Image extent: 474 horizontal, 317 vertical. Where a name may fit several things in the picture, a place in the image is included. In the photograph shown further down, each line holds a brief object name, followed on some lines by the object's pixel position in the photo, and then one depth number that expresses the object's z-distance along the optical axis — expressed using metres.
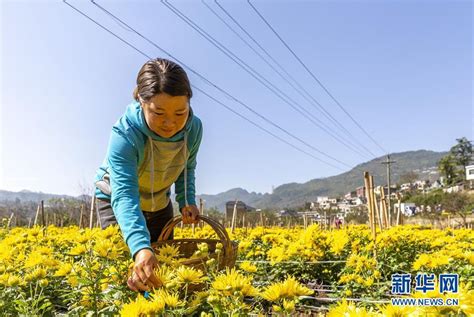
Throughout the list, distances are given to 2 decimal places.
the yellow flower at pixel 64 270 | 1.79
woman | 1.55
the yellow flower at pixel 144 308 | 1.07
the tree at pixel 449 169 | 68.49
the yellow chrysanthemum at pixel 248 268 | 1.66
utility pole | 40.64
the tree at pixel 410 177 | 82.75
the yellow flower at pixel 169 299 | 1.10
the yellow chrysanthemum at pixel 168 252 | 1.64
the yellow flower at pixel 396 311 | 0.97
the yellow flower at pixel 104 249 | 1.56
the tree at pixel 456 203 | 40.06
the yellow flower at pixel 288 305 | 1.14
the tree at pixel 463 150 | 74.94
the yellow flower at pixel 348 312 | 0.92
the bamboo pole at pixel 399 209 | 11.52
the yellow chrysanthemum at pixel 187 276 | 1.27
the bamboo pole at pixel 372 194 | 4.33
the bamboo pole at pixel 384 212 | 7.88
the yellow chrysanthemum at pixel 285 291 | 1.19
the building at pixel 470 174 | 65.62
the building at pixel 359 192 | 121.47
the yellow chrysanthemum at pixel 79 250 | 1.78
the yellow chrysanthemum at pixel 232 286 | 1.20
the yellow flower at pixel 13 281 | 1.73
